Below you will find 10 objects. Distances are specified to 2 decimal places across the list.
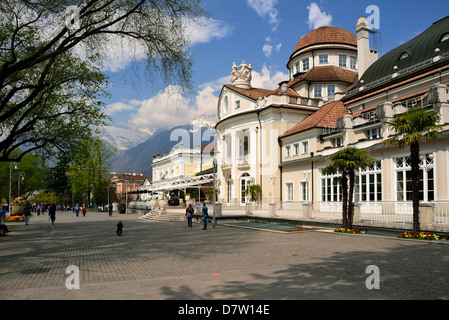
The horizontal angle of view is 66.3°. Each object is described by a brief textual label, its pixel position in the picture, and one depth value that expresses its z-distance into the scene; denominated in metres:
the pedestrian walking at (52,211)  27.80
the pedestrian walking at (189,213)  24.28
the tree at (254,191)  38.09
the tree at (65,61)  13.58
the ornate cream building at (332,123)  20.45
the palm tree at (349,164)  17.42
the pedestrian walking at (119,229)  18.39
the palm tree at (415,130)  14.06
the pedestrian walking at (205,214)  22.11
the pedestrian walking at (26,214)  28.29
